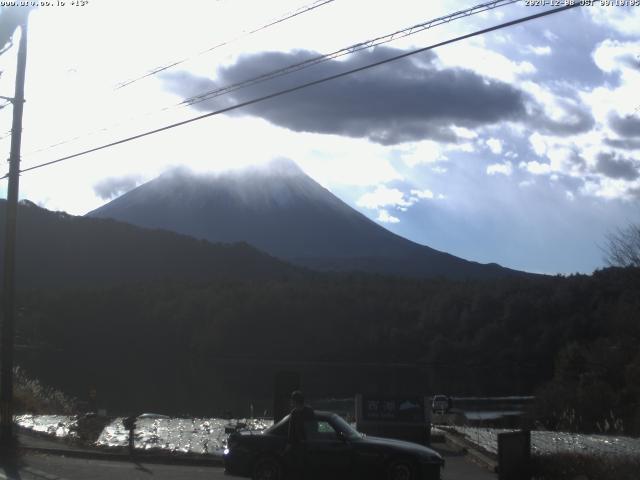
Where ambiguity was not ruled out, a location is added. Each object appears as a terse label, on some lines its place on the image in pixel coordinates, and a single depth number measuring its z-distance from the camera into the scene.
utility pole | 19.83
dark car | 13.09
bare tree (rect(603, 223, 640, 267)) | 51.72
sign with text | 18.48
